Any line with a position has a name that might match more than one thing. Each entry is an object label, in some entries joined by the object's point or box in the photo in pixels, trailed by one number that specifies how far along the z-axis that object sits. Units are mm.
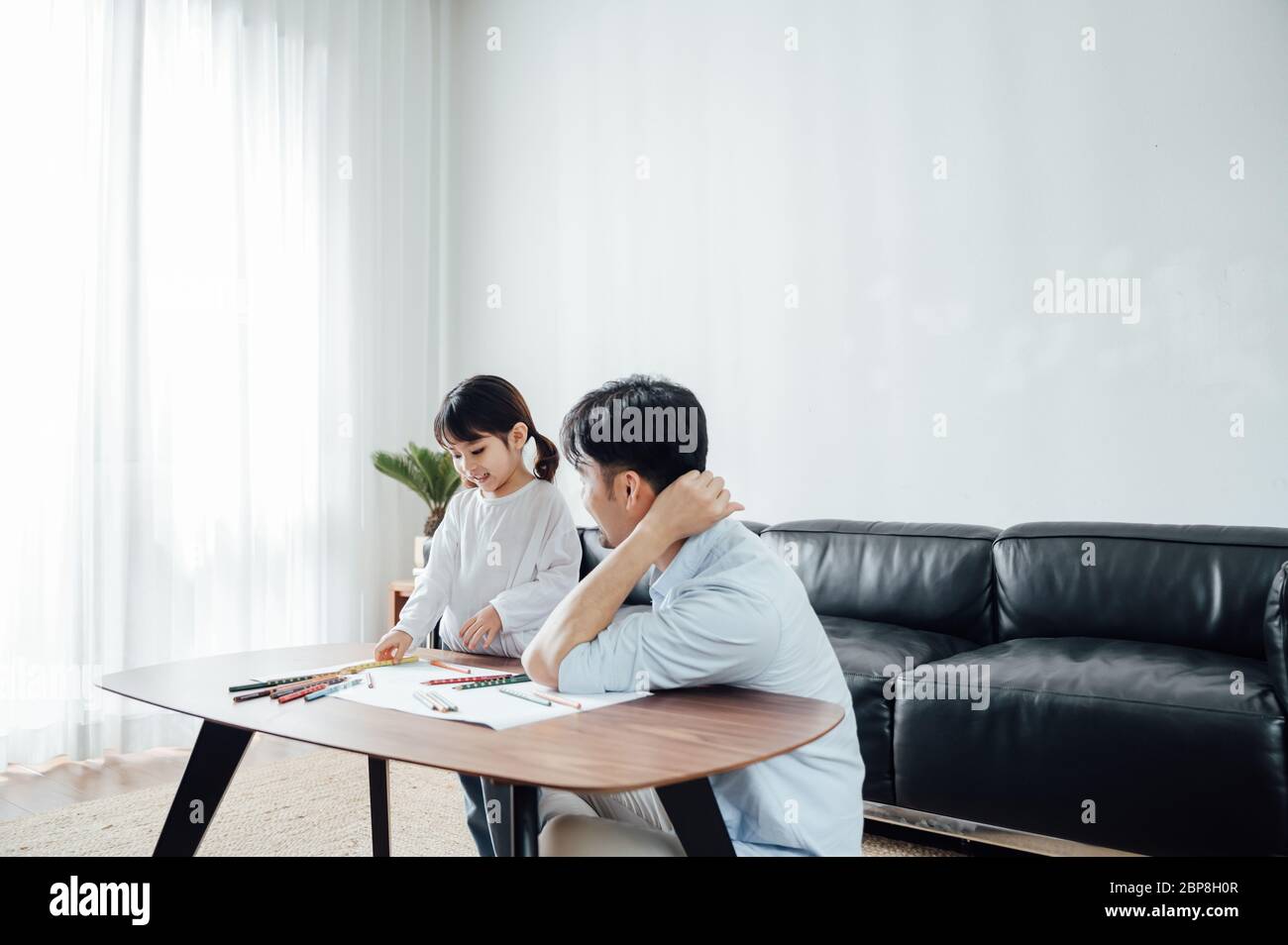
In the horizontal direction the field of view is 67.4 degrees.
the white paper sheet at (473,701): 1215
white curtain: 3166
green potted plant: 4074
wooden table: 991
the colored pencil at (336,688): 1375
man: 1194
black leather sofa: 1894
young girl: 2049
